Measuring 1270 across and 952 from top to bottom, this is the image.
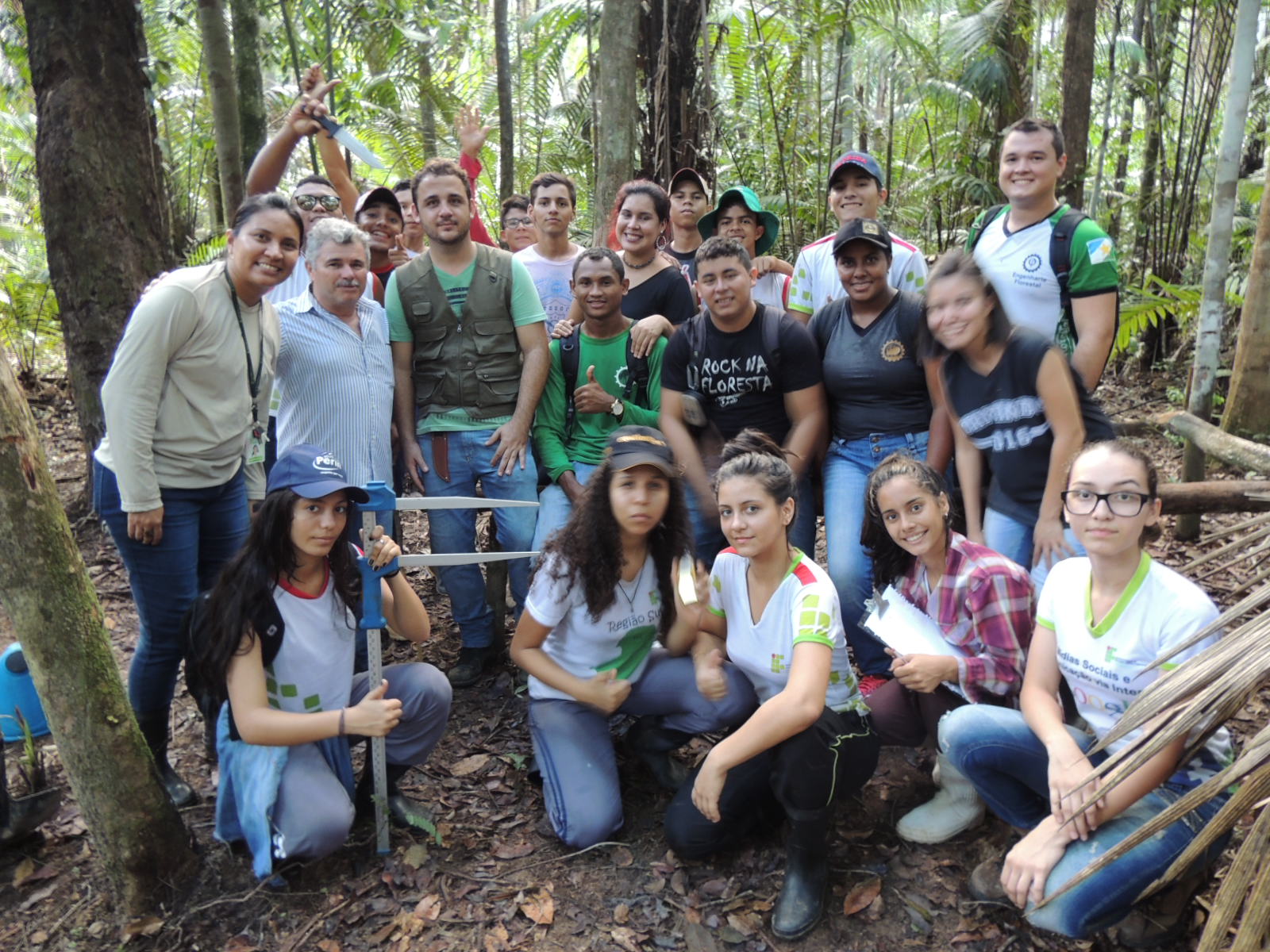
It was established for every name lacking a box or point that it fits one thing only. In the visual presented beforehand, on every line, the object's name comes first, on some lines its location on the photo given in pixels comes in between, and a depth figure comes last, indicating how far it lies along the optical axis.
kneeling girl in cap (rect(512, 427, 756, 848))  3.15
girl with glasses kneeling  2.28
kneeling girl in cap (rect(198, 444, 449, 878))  2.68
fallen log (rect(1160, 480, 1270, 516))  3.87
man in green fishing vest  4.14
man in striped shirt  3.62
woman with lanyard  2.89
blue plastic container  3.41
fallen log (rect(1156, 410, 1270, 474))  3.94
